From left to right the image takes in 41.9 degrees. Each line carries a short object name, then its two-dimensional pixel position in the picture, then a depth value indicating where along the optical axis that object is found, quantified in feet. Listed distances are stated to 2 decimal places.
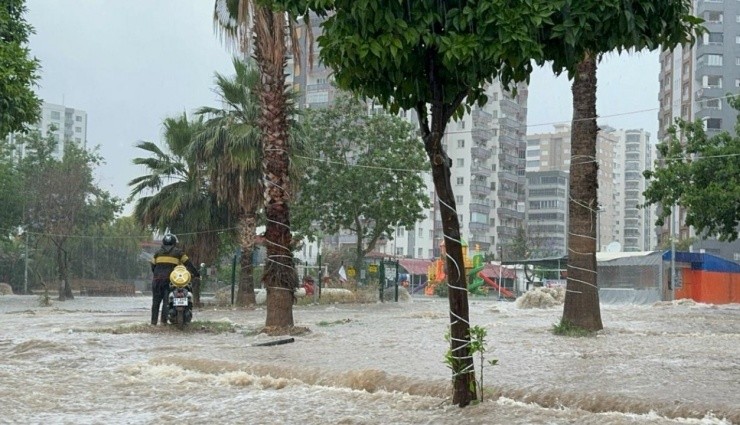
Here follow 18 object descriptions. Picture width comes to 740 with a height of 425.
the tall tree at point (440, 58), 21.07
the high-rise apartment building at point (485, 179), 361.30
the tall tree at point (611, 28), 21.25
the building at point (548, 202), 506.89
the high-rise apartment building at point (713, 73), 278.26
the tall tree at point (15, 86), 47.78
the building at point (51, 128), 176.83
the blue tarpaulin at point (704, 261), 136.15
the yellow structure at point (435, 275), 195.50
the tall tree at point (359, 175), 149.18
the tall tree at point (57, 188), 168.25
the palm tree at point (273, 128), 52.95
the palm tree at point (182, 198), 105.40
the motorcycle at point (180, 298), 55.26
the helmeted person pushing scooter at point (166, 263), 56.70
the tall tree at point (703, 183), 110.93
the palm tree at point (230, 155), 98.84
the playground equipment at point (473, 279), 185.06
